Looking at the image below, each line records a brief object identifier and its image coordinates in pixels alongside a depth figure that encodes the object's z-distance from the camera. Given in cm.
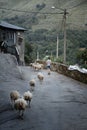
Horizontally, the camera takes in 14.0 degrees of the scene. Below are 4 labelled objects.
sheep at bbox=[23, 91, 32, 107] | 1753
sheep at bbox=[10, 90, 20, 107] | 1770
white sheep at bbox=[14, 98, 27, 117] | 1539
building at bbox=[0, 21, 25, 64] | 4966
